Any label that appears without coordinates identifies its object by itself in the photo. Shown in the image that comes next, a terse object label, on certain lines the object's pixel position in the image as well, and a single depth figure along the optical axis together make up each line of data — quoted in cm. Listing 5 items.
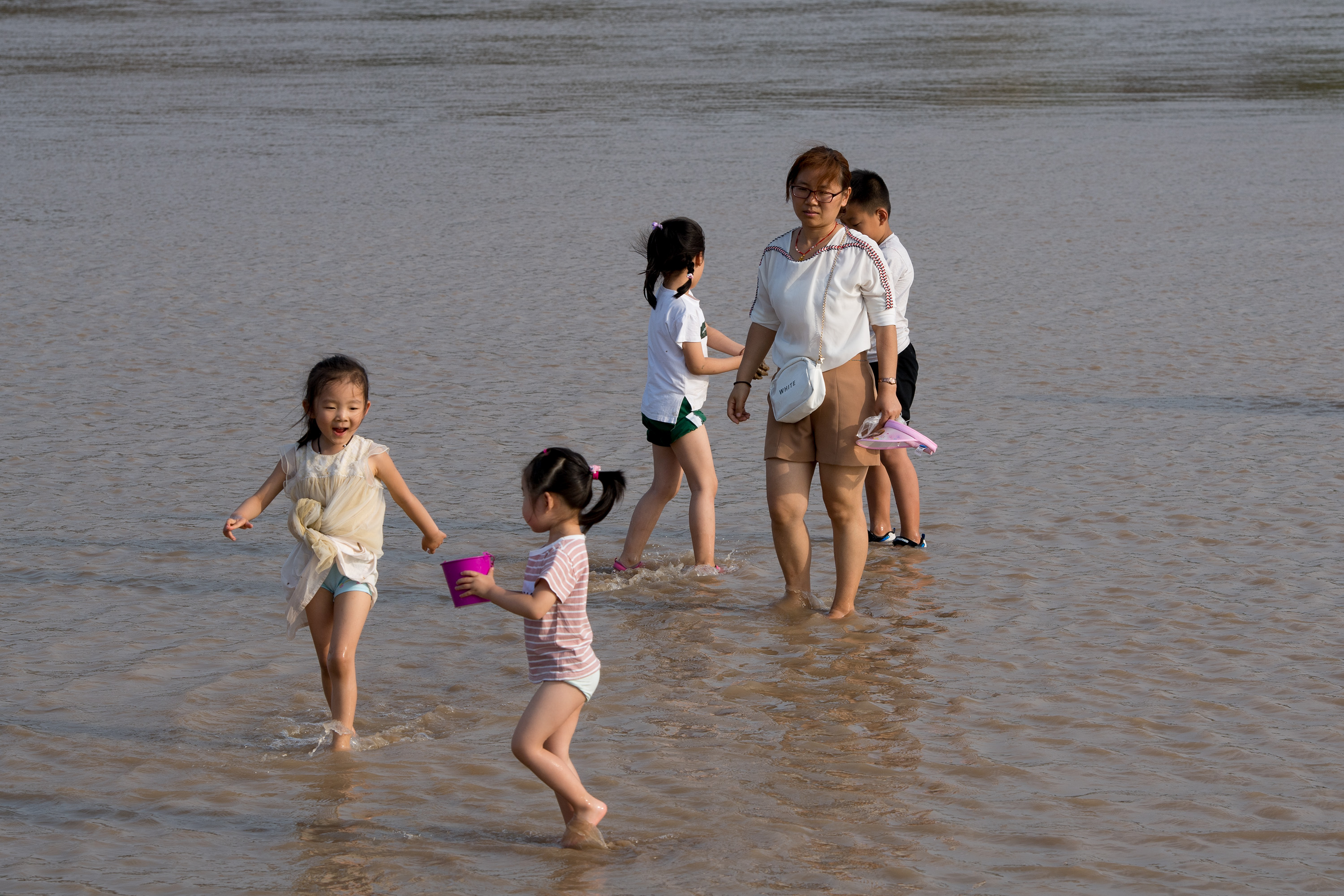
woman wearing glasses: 1163
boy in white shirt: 1312
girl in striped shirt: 835
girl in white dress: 955
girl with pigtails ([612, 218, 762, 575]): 1261
